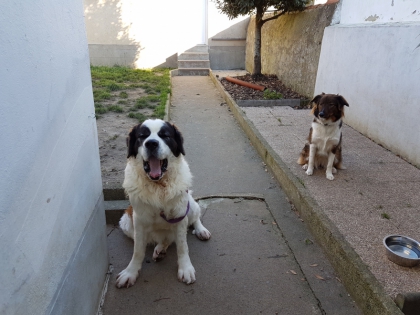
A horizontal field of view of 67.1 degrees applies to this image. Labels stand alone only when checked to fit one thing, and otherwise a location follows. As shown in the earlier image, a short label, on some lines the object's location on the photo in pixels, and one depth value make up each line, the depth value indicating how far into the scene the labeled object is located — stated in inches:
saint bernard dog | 105.6
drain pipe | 406.3
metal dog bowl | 110.3
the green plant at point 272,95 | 363.0
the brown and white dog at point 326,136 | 175.3
